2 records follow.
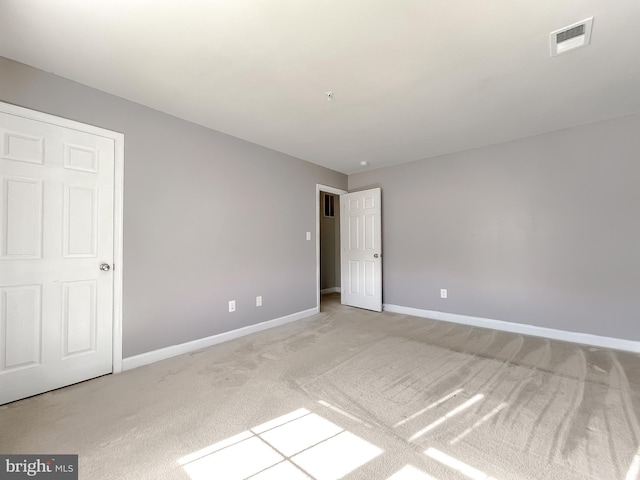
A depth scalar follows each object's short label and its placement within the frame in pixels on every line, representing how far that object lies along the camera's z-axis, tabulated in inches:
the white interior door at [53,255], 76.6
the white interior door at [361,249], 178.2
